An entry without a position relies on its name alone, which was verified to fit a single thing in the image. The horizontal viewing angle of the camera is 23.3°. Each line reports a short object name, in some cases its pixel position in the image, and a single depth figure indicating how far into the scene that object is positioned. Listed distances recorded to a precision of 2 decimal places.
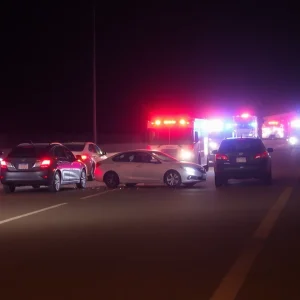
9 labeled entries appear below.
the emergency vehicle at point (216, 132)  35.78
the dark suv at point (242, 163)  25.73
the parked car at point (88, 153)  29.81
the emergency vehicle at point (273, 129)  82.36
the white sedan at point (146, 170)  24.95
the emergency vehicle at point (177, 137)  30.95
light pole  35.34
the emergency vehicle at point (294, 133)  68.88
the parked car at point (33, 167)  23.69
